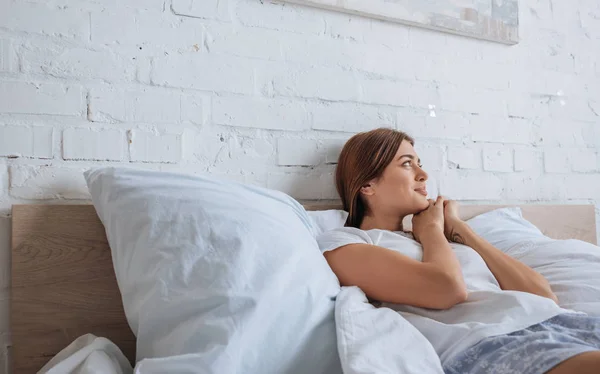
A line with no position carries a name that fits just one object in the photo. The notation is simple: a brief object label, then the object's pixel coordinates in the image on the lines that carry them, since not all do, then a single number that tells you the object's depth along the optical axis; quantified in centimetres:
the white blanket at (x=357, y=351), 80
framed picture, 146
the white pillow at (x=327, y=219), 126
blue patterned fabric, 80
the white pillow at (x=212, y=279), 81
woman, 86
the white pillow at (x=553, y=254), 112
